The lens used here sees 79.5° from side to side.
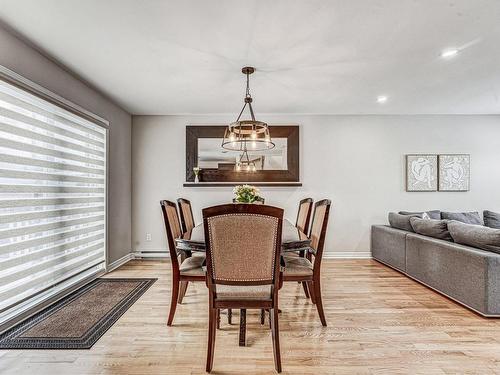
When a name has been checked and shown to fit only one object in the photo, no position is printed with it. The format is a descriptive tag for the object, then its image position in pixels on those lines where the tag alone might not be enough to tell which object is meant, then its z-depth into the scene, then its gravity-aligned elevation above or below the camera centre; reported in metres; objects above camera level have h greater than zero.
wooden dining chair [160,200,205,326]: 2.44 -0.69
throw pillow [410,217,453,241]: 3.30 -0.48
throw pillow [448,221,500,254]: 2.66 -0.46
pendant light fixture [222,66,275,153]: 3.06 +0.58
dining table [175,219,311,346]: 2.15 -0.45
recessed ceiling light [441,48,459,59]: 2.73 +1.24
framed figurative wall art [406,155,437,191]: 4.96 +0.24
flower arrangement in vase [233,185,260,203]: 3.40 -0.10
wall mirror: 4.93 +0.45
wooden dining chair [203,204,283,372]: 1.77 -0.44
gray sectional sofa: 2.57 -0.83
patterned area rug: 2.19 -1.14
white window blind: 2.41 -0.11
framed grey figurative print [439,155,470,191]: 4.96 +0.21
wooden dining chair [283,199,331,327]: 2.44 -0.67
